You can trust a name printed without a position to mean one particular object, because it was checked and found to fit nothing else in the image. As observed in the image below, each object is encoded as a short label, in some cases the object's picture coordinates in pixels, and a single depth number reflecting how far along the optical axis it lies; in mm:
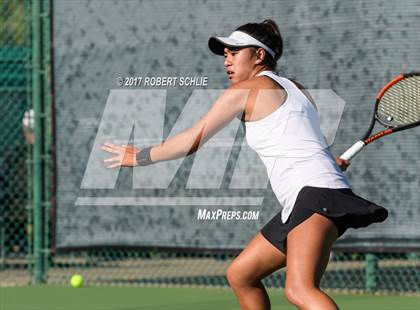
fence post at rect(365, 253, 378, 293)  16123
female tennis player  8062
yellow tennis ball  17531
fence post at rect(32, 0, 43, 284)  17969
